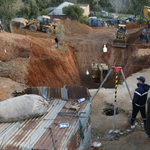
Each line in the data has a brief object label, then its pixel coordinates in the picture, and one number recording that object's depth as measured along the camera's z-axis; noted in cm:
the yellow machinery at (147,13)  1752
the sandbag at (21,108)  522
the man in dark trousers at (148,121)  541
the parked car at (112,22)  3862
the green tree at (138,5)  2757
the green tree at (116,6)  5207
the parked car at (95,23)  3688
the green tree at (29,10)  2964
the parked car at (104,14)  4706
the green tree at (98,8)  5027
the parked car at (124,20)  3884
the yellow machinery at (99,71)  1514
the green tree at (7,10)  2037
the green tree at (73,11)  3338
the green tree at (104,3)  5272
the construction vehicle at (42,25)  2574
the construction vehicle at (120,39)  2238
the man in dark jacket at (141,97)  633
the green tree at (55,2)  4769
